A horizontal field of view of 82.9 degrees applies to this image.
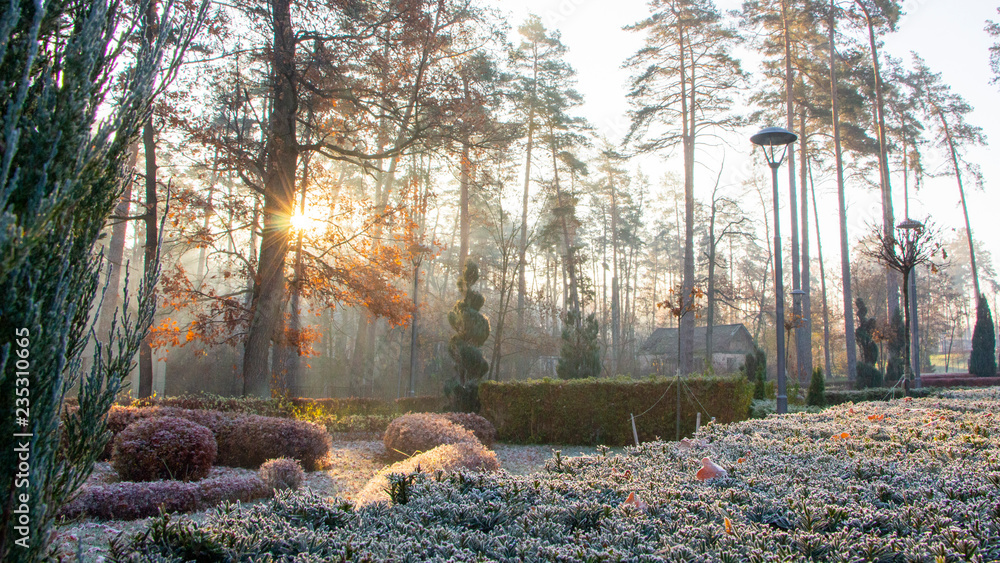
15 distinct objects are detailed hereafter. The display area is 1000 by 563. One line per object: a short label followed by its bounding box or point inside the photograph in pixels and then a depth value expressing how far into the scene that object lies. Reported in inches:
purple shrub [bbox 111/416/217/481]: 244.2
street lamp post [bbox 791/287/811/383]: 684.4
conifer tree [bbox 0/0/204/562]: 65.4
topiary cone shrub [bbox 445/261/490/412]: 527.5
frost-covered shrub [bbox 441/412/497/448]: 420.8
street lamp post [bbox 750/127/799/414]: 322.3
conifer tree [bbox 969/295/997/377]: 900.0
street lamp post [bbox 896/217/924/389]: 417.0
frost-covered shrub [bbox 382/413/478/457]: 330.3
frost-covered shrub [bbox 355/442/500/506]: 201.5
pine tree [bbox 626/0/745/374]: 770.2
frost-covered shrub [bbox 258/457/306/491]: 247.6
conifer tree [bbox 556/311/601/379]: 643.5
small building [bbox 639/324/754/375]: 1240.2
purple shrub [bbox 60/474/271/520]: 195.8
